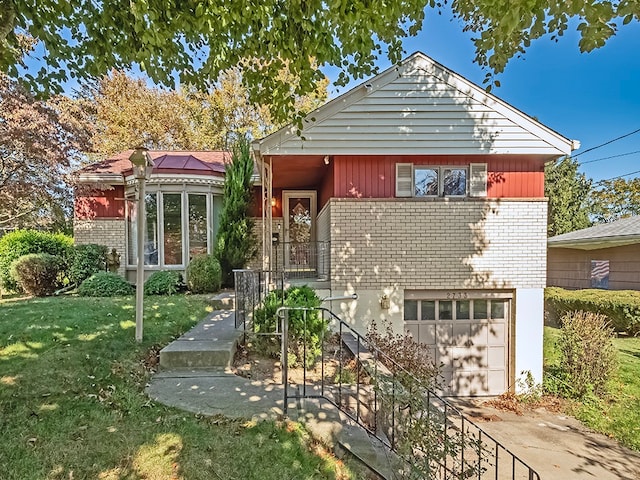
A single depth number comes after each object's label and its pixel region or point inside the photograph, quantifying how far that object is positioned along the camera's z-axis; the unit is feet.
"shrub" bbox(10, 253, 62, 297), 33.17
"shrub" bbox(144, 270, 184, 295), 33.75
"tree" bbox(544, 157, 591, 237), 78.48
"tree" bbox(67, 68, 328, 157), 70.95
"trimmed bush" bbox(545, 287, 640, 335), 36.91
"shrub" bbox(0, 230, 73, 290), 36.29
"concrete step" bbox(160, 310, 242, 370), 16.38
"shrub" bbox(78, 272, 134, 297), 32.89
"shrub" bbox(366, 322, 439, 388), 19.87
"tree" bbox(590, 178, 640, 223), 84.29
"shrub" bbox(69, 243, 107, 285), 36.27
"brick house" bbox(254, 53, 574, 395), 26.53
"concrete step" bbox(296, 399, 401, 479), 10.57
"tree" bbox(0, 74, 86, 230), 31.63
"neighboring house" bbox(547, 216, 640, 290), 41.81
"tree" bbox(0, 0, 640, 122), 11.60
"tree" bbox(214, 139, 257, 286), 36.81
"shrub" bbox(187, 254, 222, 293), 33.30
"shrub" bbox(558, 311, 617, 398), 25.53
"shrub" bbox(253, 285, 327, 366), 17.78
